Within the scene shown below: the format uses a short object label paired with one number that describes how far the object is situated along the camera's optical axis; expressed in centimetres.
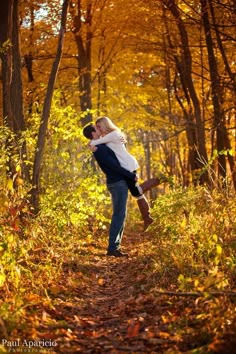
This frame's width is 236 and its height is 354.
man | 769
